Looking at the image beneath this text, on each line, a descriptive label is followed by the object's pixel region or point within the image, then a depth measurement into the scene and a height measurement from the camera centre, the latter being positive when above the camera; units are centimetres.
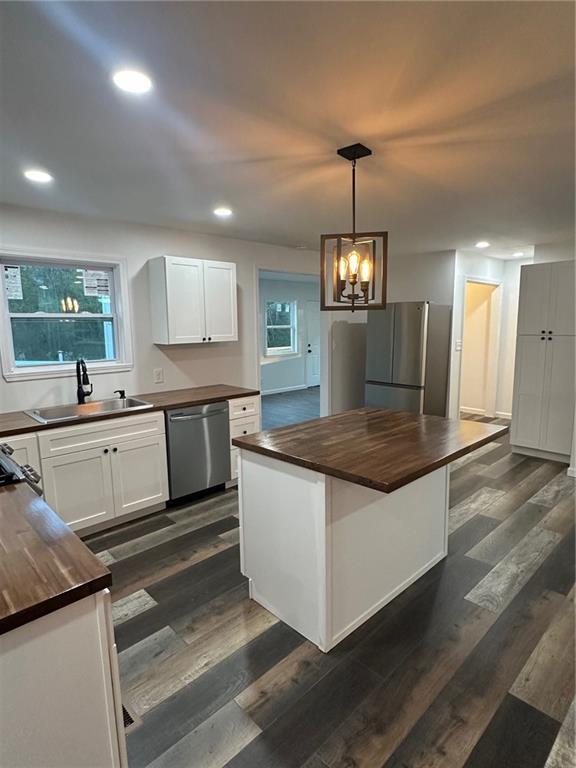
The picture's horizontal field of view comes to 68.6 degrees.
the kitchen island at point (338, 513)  189 -93
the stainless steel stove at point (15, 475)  170 -59
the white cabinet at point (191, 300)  363 +26
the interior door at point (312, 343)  932 -35
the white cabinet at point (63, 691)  98 -89
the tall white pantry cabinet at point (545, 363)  429 -40
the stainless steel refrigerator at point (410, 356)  485 -35
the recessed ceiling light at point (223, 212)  323 +91
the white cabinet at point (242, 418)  377 -81
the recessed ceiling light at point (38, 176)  238 +89
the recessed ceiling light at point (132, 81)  148 +89
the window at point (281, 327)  869 +2
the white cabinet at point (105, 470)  281 -100
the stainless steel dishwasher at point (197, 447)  339 -99
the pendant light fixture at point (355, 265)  211 +31
